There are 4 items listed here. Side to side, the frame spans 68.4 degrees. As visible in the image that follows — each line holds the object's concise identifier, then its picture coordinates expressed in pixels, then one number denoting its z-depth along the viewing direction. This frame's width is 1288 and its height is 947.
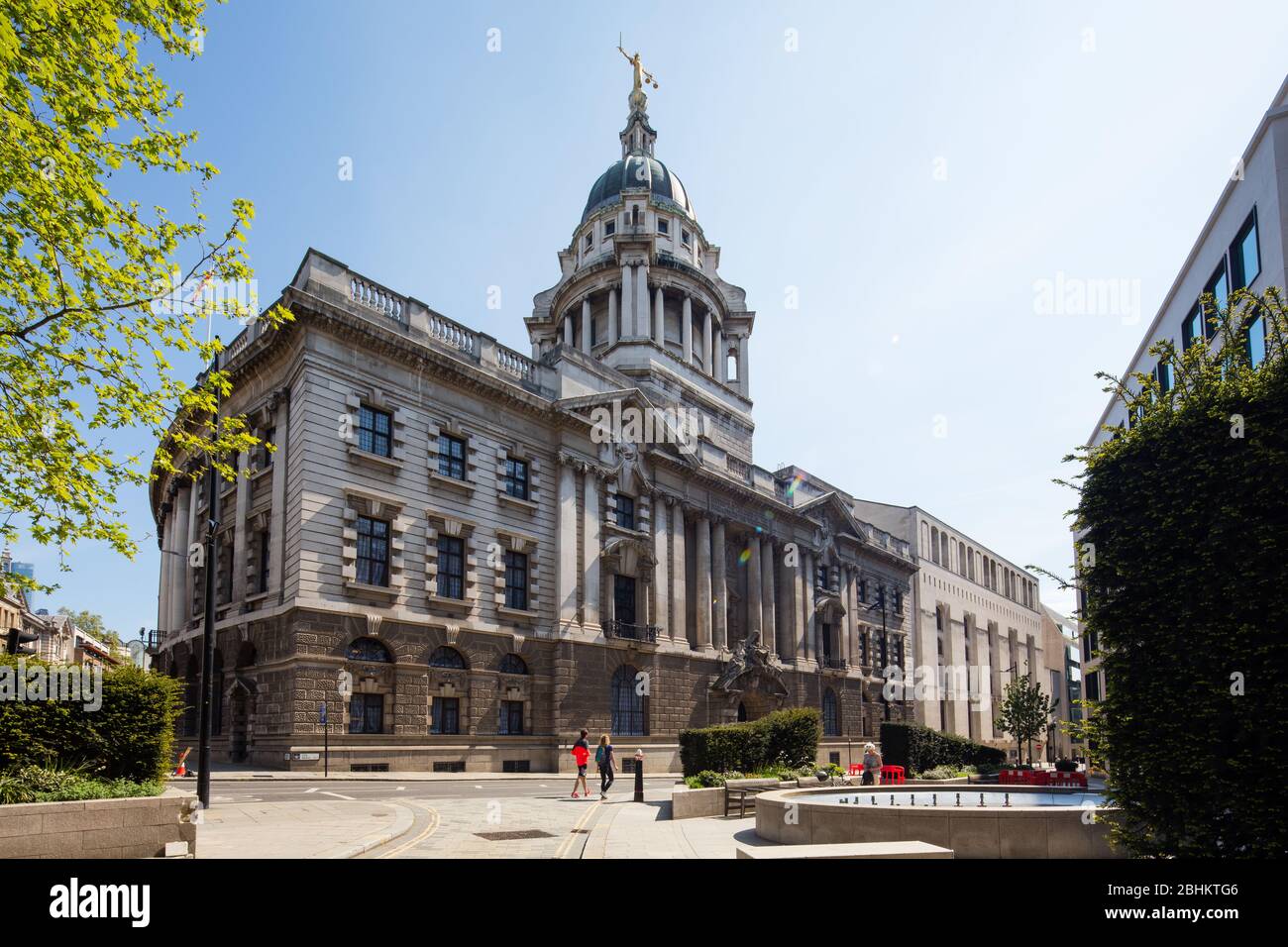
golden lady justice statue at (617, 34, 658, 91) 72.94
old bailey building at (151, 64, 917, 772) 31.52
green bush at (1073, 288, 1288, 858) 10.54
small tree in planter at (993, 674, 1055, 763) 60.81
